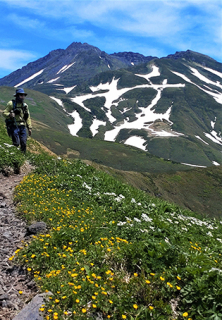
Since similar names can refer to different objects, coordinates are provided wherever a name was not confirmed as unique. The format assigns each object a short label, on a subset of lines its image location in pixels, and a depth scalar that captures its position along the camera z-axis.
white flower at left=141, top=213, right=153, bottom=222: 8.58
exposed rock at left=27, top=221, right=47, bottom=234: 6.89
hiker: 13.35
